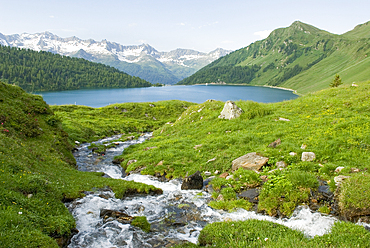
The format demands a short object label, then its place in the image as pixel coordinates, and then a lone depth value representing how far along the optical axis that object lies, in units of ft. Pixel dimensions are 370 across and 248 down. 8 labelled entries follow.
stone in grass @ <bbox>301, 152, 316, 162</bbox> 51.96
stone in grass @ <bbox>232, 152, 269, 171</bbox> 53.98
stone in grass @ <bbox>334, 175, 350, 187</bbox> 37.80
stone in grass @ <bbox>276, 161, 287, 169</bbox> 51.27
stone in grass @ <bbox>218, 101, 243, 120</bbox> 96.84
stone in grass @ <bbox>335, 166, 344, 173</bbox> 44.48
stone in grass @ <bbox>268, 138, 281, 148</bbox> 63.14
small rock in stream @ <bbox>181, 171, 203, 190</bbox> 52.49
